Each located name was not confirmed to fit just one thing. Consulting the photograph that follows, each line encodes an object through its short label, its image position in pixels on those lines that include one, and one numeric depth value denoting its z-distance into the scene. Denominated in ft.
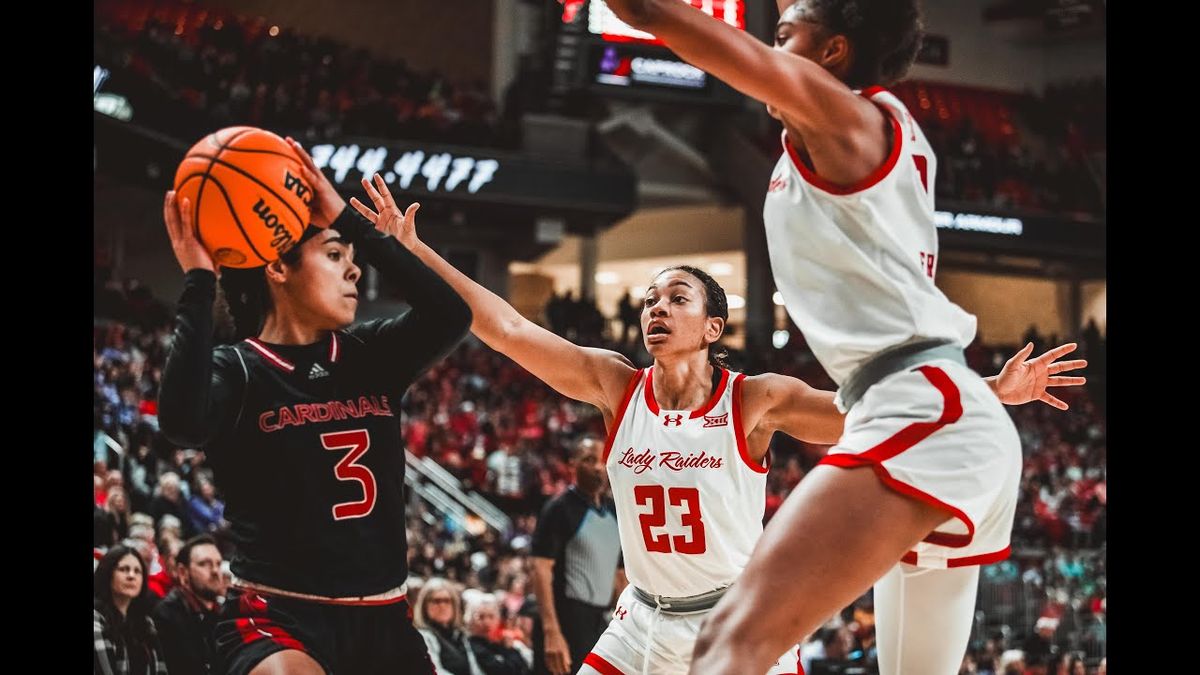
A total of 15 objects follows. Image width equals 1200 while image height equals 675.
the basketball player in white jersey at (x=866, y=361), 9.50
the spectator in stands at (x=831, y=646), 35.29
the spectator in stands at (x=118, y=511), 31.14
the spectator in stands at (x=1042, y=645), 37.88
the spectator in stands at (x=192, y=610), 20.70
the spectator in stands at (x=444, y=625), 25.03
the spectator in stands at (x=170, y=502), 33.91
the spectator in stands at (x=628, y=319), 74.30
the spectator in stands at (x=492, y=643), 26.09
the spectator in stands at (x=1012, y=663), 36.17
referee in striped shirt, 24.77
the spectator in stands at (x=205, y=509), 35.73
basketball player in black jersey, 11.55
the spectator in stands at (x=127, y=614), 22.52
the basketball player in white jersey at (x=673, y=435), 14.20
